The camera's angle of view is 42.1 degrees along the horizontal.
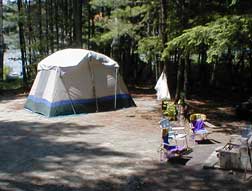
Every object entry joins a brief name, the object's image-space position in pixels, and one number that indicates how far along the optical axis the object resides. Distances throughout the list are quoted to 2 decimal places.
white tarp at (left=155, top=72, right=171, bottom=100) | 9.99
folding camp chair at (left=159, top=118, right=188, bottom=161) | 5.85
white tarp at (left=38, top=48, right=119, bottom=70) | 9.91
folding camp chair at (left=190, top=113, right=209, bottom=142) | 6.87
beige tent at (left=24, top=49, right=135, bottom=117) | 9.63
